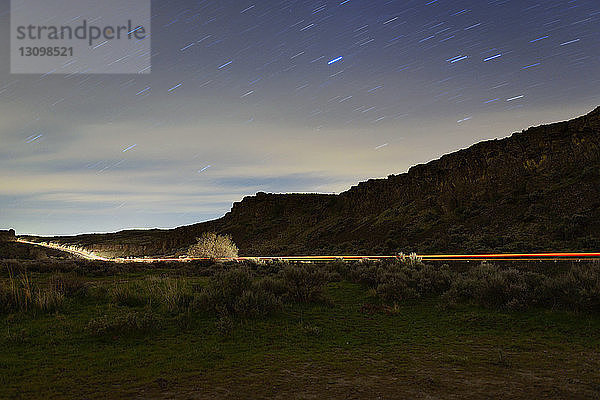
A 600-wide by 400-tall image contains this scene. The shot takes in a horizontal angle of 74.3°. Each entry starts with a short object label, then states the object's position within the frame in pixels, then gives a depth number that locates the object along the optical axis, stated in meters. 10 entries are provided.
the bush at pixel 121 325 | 8.65
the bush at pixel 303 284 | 12.42
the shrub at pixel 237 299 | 10.27
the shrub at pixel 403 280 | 12.87
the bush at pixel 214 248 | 40.31
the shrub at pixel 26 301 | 10.34
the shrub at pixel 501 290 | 10.68
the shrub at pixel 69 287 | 12.34
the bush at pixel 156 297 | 10.88
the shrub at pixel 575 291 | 9.52
